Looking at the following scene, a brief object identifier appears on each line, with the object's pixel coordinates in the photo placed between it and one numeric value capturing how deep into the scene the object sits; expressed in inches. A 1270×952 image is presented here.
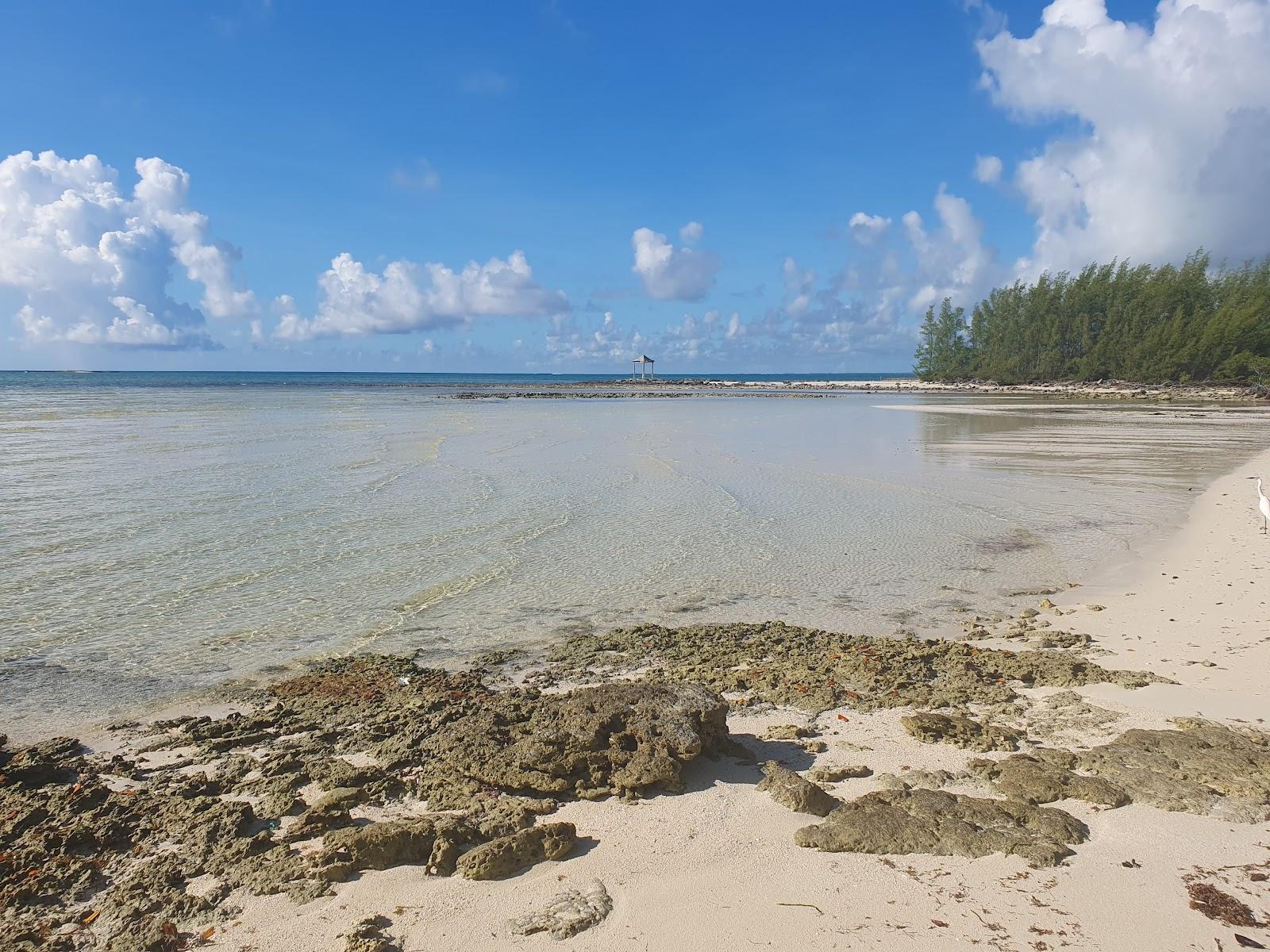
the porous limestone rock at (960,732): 189.3
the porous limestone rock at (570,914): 128.4
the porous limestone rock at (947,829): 145.9
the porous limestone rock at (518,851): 142.4
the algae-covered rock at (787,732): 198.7
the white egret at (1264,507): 392.2
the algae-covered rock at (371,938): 123.0
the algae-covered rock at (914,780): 169.2
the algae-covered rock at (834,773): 174.7
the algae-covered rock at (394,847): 143.6
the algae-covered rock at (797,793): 161.8
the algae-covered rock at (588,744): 170.7
